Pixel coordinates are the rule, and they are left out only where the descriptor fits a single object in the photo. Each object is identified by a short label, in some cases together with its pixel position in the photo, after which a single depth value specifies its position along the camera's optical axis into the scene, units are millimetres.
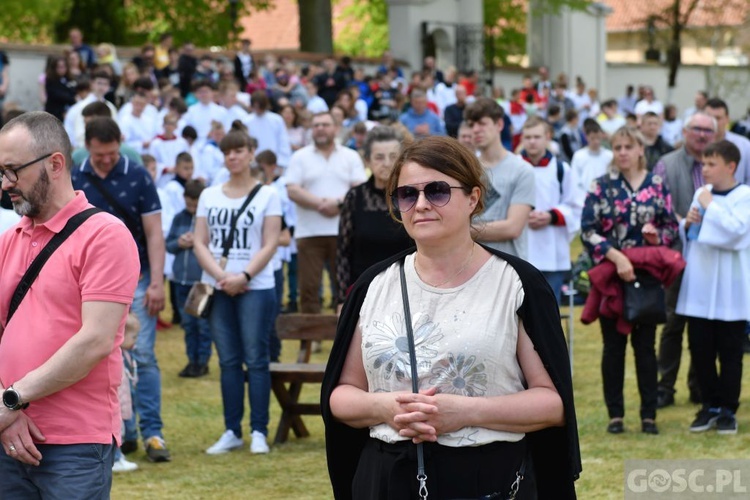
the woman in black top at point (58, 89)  28308
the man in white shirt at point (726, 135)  15802
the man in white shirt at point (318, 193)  18362
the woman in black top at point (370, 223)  11653
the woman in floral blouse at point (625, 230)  12969
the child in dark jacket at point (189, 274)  17770
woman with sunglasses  5838
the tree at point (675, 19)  67427
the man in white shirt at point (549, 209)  14793
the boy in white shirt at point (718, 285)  13182
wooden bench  13656
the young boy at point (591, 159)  23839
